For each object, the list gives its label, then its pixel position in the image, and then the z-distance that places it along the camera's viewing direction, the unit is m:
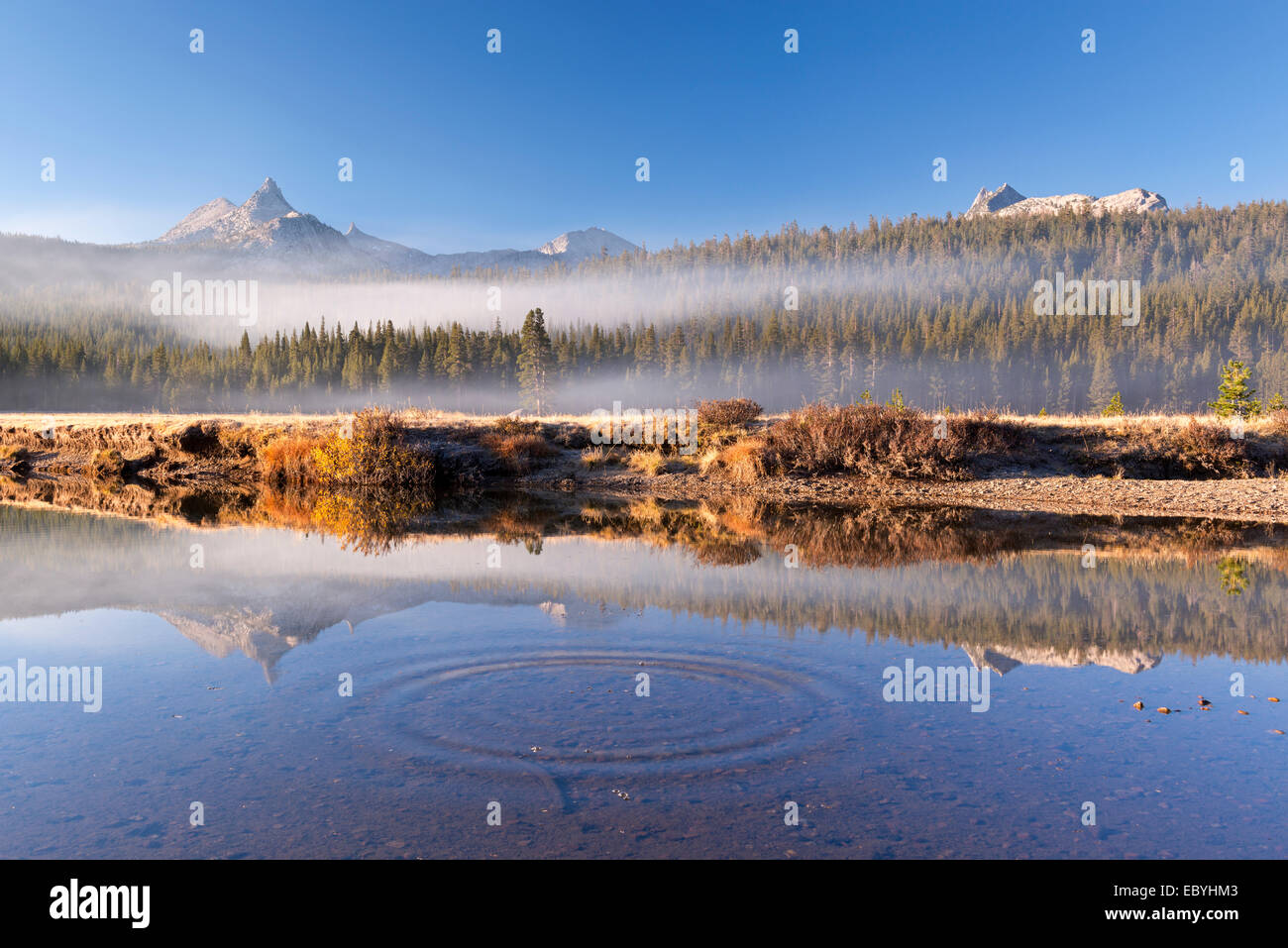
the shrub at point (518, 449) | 31.62
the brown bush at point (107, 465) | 35.31
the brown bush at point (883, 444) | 27.28
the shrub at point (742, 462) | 28.23
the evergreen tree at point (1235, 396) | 41.25
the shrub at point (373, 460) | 29.25
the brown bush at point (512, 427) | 33.57
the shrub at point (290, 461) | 31.11
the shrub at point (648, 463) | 29.70
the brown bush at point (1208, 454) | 27.02
